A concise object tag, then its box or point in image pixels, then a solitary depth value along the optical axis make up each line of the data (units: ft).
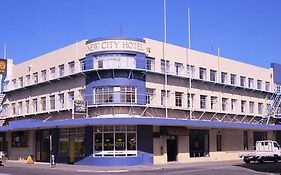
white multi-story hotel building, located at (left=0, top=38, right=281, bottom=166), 131.23
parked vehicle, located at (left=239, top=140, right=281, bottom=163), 138.82
